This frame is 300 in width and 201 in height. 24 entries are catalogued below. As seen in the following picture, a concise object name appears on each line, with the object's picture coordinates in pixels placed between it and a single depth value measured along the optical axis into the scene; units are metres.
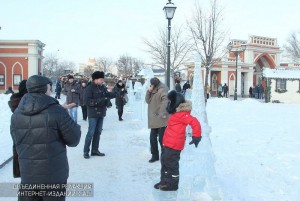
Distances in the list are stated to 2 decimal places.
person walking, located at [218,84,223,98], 36.04
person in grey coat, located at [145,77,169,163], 6.39
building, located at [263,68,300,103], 27.94
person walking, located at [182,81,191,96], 16.51
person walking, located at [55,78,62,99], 24.70
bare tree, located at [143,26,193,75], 33.62
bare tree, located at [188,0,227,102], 26.33
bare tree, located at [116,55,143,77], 76.69
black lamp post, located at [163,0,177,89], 10.84
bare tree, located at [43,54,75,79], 70.55
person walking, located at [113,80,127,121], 13.54
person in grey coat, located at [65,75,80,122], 11.37
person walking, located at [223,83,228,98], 35.59
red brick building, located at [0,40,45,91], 41.84
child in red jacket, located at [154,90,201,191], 4.57
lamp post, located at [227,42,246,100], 26.02
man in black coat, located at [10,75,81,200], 2.85
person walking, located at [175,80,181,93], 16.90
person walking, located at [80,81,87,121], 12.37
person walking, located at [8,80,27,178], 3.75
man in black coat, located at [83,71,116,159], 6.91
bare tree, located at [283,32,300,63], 62.22
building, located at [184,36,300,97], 41.75
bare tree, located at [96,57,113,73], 99.81
